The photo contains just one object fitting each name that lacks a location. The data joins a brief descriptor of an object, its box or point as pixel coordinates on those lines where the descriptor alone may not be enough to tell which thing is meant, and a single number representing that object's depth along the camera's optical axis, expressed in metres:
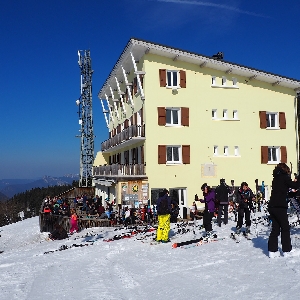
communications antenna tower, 50.94
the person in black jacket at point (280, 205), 7.16
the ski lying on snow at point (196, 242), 10.19
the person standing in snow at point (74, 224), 19.11
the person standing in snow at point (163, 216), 10.93
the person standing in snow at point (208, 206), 11.88
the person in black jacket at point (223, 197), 14.19
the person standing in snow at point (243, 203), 11.65
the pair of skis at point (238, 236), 10.27
